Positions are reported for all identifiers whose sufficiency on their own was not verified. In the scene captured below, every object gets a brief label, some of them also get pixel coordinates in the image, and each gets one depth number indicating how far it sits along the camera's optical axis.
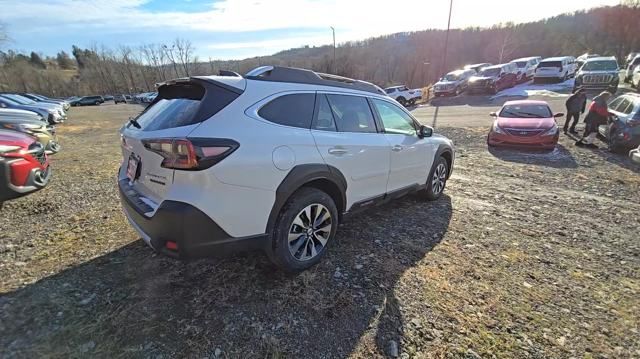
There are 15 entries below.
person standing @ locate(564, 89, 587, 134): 9.98
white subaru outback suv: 2.15
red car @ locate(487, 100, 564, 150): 8.18
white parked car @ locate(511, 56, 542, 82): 25.47
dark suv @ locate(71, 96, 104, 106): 49.06
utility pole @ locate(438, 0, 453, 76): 28.55
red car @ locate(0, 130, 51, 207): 3.96
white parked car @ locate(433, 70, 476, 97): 24.50
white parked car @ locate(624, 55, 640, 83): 19.83
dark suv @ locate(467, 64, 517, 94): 22.55
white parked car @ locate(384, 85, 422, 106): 25.17
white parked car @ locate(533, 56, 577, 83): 23.77
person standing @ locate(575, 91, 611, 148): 8.89
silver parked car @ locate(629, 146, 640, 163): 5.81
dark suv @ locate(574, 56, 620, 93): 16.97
